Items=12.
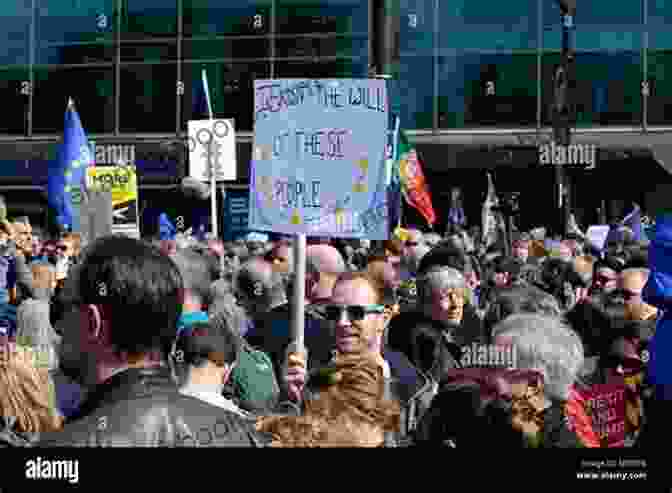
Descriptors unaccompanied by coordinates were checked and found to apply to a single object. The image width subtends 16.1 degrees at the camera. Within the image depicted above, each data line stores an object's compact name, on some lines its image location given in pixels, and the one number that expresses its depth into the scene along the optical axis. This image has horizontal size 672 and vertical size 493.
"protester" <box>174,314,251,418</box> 7.72
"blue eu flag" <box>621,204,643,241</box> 22.29
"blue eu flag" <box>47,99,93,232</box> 21.53
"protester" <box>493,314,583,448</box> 7.14
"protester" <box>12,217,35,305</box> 15.38
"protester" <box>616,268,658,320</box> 10.32
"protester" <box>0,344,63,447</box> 6.07
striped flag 22.81
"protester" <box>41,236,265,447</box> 4.45
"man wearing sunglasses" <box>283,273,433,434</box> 8.76
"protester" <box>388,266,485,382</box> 9.74
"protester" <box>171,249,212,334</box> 9.65
